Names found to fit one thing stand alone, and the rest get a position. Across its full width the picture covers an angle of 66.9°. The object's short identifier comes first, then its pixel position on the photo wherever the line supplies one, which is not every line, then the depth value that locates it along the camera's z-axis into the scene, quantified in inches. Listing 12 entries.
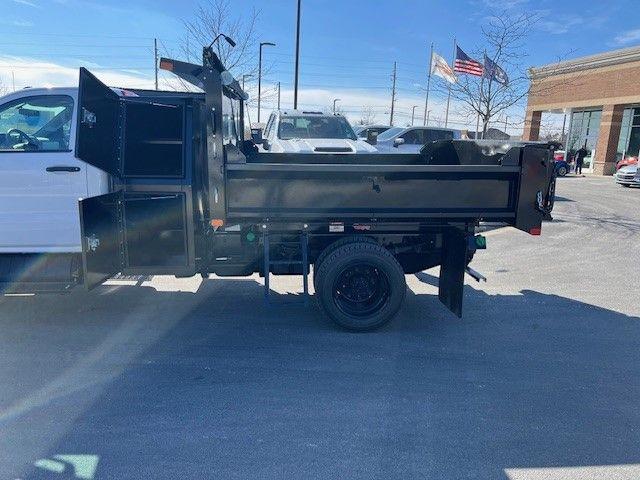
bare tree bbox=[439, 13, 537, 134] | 605.6
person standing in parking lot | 1158.2
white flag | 776.9
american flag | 639.1
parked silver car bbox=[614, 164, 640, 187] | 791.1
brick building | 1105.4
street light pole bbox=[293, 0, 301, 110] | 685.9
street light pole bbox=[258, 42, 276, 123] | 721.0
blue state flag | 597.3
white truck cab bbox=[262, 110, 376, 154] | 354.2
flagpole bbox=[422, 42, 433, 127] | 1024.9
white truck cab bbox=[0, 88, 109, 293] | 179.5
